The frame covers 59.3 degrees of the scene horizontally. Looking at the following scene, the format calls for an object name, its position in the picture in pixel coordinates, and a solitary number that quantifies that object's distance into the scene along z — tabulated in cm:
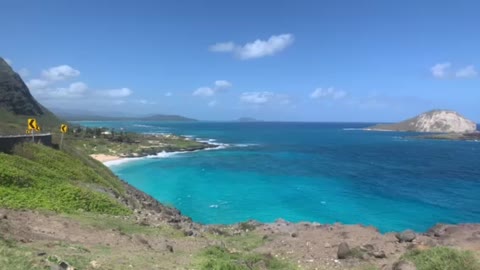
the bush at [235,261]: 1555
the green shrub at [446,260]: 1602
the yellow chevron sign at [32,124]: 3420
